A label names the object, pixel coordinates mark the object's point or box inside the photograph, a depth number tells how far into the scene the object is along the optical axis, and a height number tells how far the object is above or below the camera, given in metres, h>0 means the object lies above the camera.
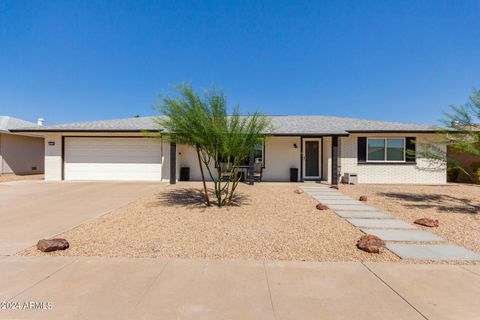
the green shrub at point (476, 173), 14.09 -0.64
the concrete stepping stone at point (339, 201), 8.37 -1.45
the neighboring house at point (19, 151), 16.69 +0.53
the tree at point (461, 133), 8.00 +1.02
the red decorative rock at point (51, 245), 4.15 -1.52
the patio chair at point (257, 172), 13.48 -0.65
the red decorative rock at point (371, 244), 4.25 -1.52
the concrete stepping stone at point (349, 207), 7.50 -1.49
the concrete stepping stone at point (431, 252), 4.07 -1.62
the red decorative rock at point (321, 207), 7.47 -1.44
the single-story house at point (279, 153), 13.38 +0.42
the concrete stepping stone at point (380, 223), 5.81 -1.56
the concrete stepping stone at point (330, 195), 9.45 -1.40
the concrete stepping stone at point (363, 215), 6.61 -1.53
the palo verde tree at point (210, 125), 6.68 +1.02
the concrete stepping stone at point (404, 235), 4.95 -1.59
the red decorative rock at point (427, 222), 5.82 -1.50
